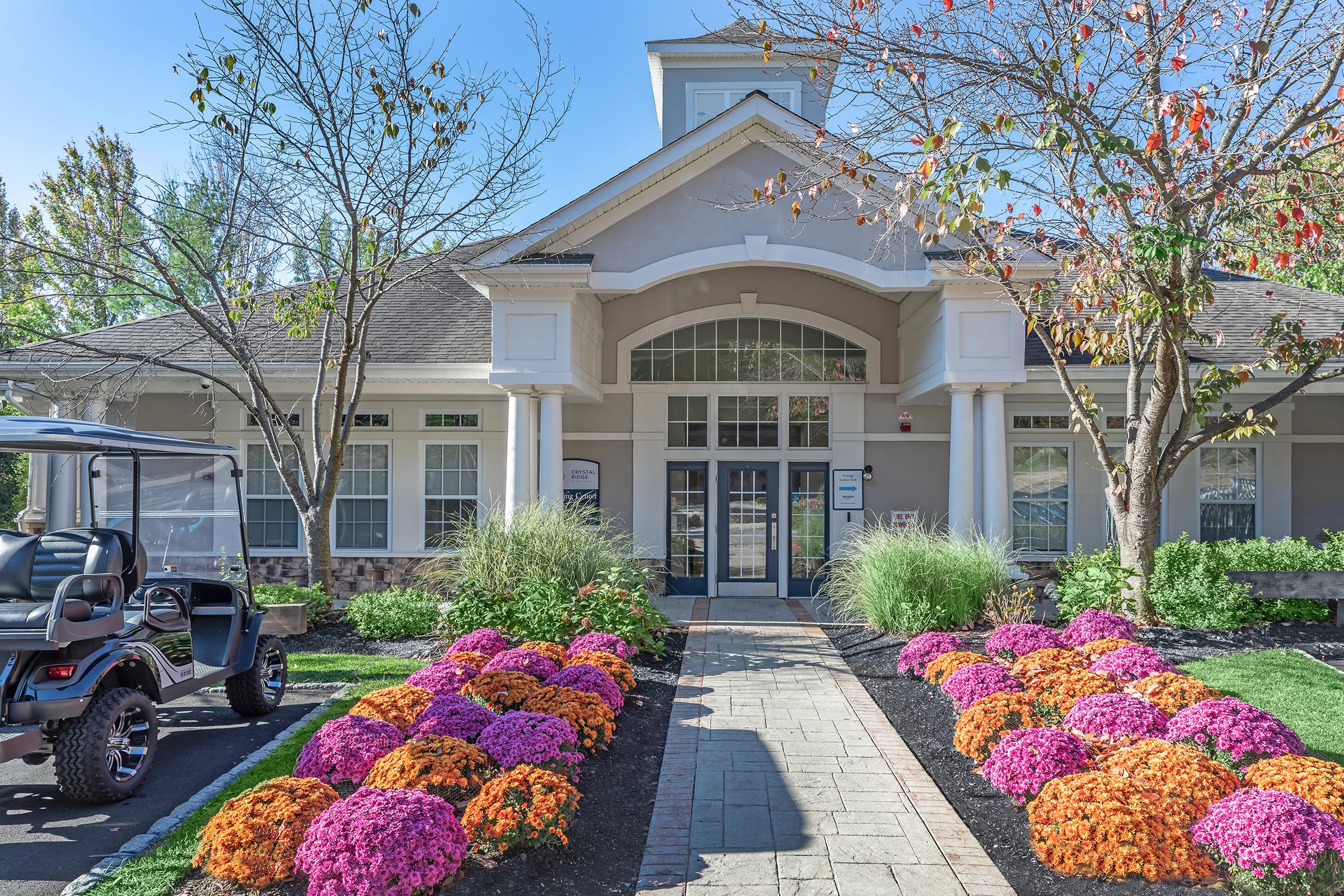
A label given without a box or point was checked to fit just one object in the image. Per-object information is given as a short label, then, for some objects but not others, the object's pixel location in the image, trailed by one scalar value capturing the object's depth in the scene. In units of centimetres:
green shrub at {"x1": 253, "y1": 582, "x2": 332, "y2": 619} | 946
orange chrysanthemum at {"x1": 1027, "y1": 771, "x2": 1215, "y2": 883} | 358
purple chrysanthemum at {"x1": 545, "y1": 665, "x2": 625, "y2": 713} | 569
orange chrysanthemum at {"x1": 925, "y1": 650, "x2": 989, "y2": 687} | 654
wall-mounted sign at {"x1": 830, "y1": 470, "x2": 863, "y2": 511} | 1292
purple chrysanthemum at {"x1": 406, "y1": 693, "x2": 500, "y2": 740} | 494
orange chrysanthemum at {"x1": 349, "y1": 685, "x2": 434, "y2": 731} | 515
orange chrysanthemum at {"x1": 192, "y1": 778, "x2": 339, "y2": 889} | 354
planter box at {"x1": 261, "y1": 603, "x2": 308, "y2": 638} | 926
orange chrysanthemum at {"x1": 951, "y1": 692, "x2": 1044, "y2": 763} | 495
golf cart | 455
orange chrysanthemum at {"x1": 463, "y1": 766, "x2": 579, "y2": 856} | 376
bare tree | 866
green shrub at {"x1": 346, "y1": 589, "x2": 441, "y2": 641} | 916
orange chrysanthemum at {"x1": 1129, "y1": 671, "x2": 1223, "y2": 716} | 544
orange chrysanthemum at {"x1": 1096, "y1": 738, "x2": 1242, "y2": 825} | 394
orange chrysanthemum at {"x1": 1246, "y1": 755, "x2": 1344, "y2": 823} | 388
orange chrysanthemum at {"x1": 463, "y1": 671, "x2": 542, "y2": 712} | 548
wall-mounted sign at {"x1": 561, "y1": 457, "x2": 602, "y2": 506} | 1297
